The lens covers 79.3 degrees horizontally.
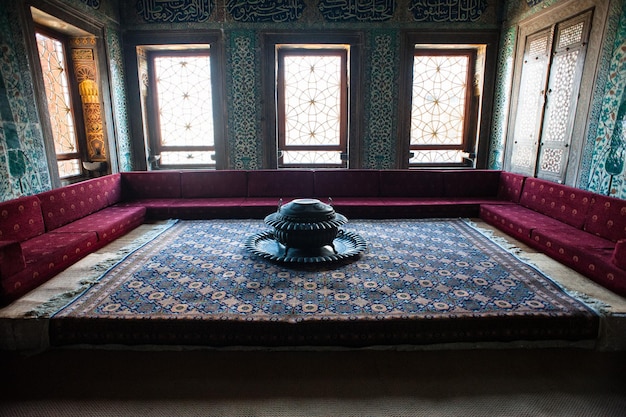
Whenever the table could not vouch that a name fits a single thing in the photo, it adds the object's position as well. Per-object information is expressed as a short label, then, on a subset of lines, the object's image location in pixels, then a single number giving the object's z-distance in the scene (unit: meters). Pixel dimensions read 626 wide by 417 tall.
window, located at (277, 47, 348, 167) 5.57
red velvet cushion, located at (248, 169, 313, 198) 4.86
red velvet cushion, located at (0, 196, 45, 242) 2.82
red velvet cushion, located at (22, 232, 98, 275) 2.60
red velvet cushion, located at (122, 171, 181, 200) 4.75
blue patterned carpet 2.09
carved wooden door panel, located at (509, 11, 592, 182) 3.84
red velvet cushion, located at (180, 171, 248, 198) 4.80
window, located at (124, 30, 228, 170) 5.32
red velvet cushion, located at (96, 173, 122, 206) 4.21
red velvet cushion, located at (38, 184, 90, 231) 3.28
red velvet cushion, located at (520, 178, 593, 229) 3.35
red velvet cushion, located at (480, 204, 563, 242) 3.47
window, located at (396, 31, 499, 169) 5.34
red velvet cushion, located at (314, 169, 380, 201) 4.86
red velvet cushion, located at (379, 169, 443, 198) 4.88
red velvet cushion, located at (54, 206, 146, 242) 3.35
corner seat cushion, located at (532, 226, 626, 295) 2.44
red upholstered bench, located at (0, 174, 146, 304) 2.34
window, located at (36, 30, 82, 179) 4.25
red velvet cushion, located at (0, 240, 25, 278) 2.23
